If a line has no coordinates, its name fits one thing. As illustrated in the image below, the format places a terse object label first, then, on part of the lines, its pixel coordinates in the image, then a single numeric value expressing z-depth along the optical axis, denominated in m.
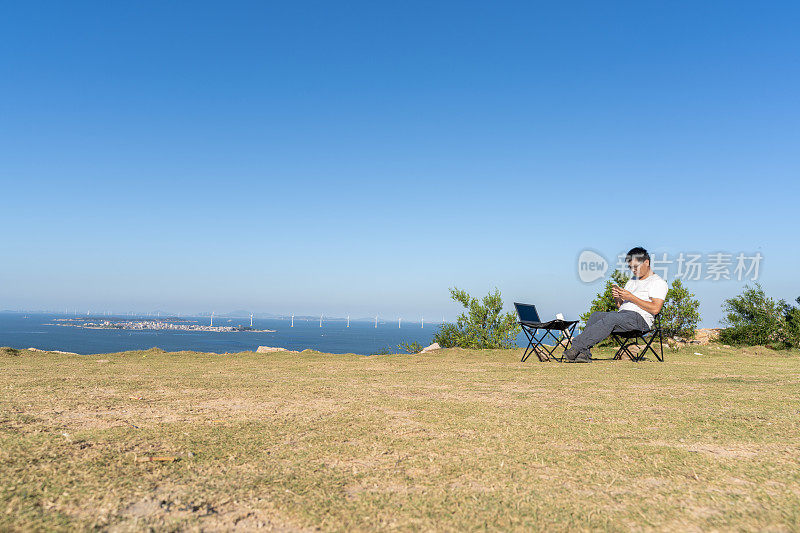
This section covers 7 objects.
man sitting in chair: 7.21
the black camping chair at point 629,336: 7.40
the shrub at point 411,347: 13.47
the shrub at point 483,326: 12.82
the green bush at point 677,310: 12.39
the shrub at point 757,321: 11.95
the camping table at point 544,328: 7.95
